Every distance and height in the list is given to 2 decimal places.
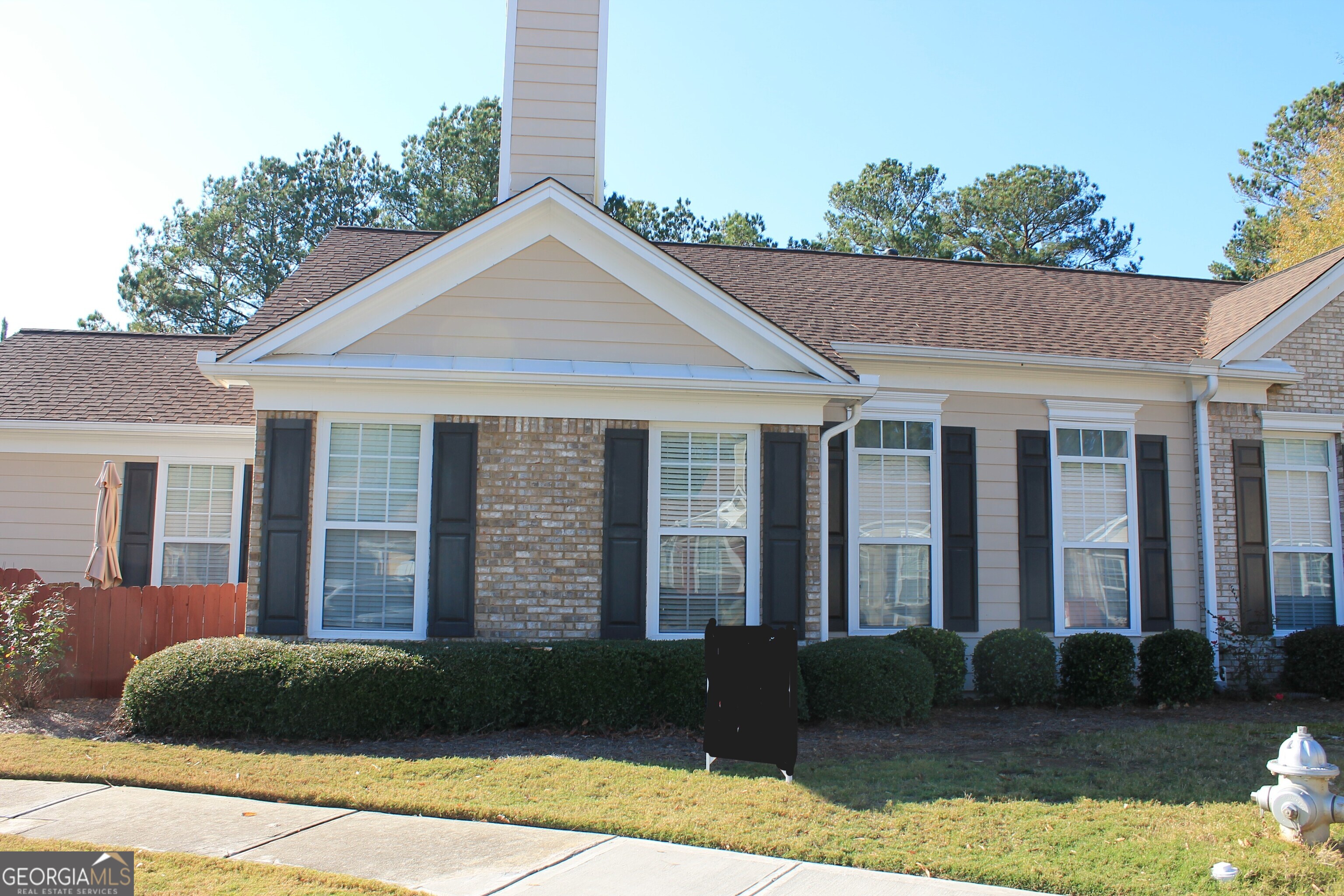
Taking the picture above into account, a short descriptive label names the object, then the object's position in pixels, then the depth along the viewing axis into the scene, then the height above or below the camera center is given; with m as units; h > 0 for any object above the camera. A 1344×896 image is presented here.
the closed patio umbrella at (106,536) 10.48 +0.01
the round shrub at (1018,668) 10.22 -1.29
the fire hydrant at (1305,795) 5.27 -1.37
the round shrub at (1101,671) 10.31 -1.32
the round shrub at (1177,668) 10.48 -1.30
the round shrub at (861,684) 8.84 -1.28
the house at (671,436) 9.14 +1.22
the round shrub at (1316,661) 10.88 -1.26
